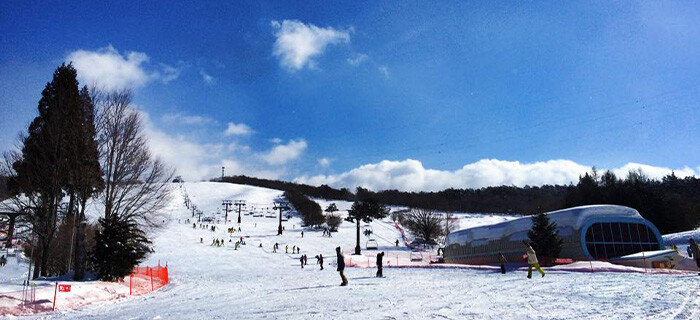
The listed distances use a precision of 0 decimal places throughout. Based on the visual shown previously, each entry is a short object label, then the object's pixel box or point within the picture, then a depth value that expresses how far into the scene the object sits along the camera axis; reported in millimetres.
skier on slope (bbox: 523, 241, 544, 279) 17125
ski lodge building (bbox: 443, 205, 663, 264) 35781
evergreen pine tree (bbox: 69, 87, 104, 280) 18156
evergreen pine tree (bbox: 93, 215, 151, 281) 16484
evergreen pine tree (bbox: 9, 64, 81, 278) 18359
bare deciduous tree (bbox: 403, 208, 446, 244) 77119
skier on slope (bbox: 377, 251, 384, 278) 20017
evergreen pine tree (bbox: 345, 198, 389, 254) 60438
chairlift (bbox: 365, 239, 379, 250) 61712
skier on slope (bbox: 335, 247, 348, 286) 15669
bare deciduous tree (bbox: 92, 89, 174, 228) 19062
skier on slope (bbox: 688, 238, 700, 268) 17975
